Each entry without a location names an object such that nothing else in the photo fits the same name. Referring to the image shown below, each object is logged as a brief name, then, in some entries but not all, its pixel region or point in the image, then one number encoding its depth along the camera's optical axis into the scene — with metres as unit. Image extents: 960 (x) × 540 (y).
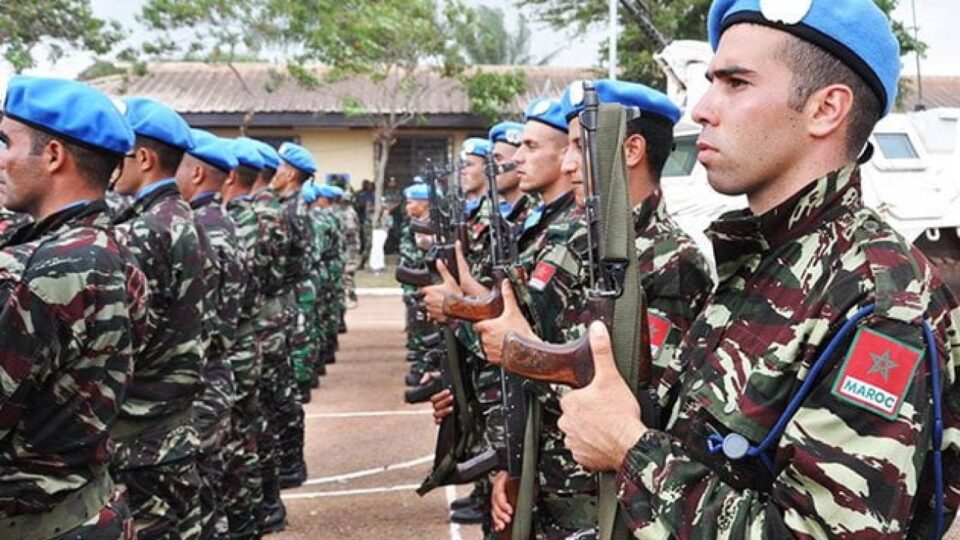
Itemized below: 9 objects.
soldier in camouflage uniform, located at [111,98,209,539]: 3.33
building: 23.44
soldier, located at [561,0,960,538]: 1.40
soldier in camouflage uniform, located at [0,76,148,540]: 2.24
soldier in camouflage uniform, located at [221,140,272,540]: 5.07
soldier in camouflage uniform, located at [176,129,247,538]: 4.09
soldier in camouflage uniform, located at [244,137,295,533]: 5.84
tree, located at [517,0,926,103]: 18.31
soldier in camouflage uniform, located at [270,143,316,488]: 6.48
